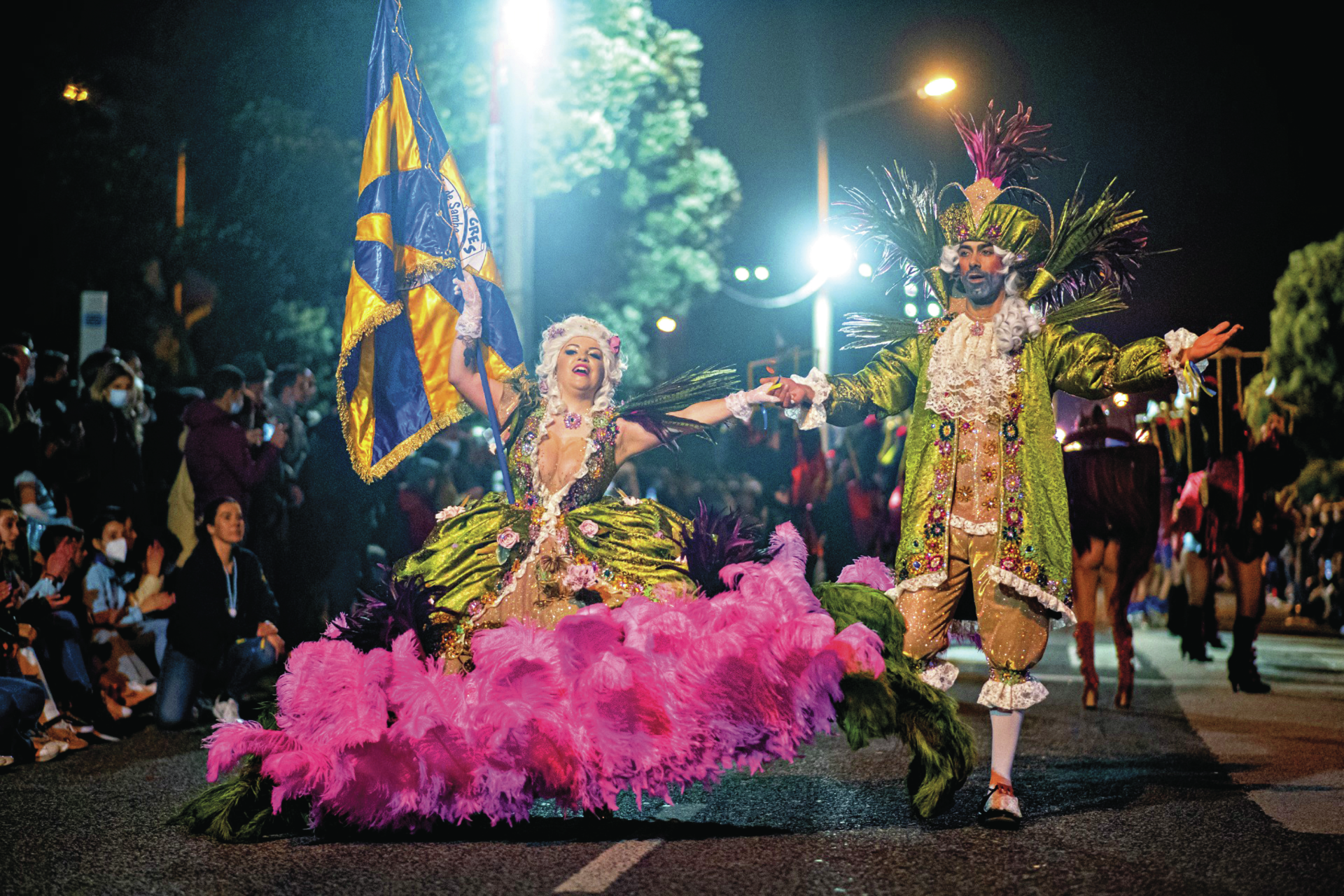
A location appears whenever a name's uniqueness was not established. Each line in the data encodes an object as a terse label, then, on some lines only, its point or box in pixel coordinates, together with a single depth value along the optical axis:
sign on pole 10.67
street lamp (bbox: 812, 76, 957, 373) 18.33
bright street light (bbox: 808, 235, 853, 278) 17.95
